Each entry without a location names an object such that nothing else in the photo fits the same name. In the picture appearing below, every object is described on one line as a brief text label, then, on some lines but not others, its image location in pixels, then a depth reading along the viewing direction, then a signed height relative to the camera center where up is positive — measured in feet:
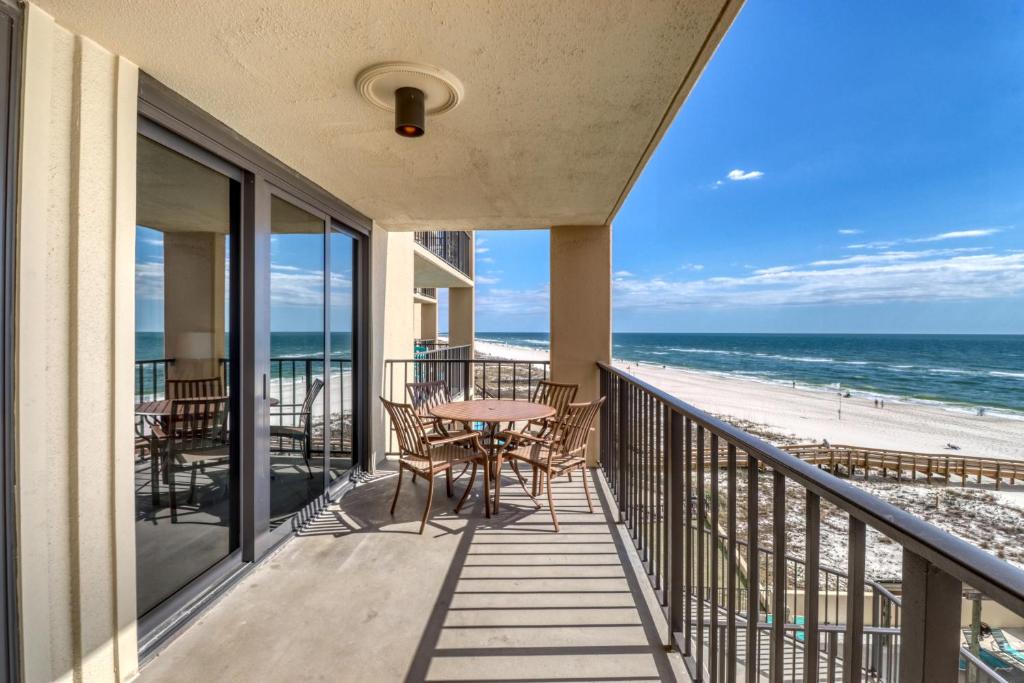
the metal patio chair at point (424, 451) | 9.64 -2.61
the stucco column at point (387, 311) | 13.58 +0.78
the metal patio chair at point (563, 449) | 9.97 -2.51
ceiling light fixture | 5.63 +3.24
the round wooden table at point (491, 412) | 10.47 -1.87
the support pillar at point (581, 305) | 14.01 +0.99
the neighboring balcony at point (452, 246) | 26.27 +5.87
